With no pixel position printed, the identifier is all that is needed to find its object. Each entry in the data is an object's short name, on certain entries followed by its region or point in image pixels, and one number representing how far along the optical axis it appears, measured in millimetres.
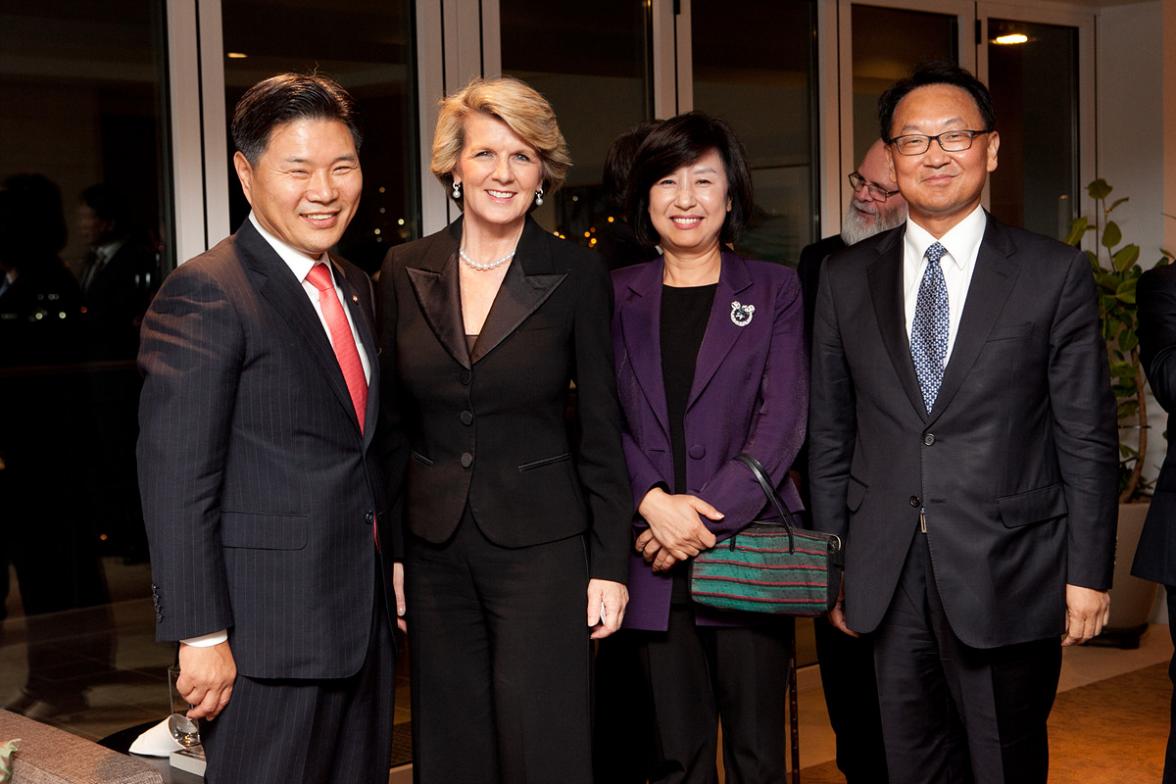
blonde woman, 2705
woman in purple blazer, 2889
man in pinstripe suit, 2217
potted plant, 6039
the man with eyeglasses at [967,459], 2668
